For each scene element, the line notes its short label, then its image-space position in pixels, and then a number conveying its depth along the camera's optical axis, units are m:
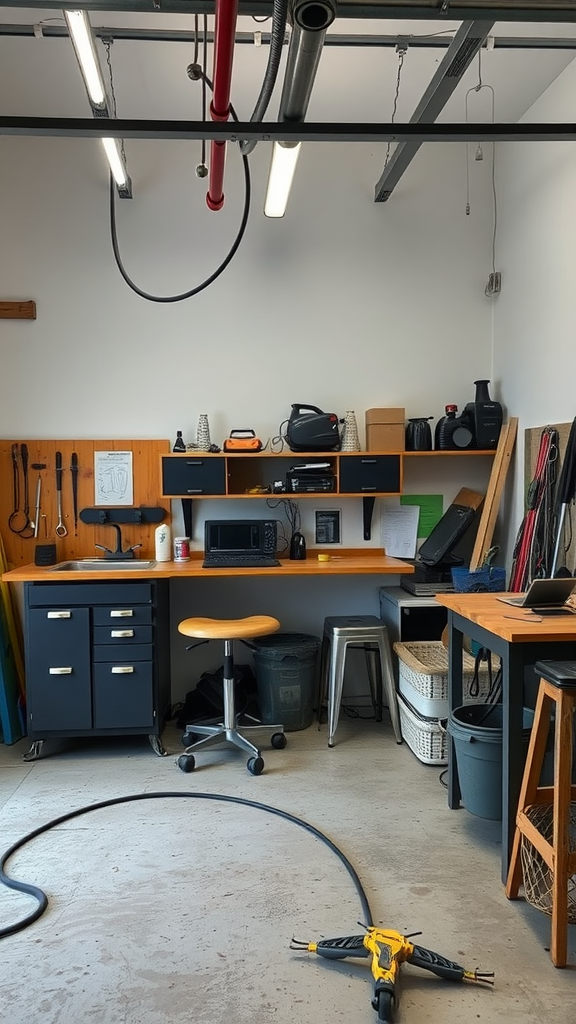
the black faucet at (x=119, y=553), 3.97
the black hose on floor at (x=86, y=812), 2.09
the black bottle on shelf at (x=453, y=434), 3.94
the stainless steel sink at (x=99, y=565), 3.82
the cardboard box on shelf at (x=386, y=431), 3.94
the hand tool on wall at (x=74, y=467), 4.02
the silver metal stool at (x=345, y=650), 3.59
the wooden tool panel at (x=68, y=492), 3.99
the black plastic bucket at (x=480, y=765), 2.41
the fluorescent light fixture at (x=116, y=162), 3.08
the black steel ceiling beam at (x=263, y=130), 2.61
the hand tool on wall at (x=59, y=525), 4.00
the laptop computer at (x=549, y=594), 2.38
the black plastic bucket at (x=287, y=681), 3.69
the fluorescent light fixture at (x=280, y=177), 2.85
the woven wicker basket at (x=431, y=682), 3.21
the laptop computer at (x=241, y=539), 3.86
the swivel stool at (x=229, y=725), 3.23
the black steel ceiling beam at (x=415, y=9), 2.28
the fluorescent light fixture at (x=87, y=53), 2.35
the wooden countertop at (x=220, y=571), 3.39
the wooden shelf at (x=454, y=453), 3.91
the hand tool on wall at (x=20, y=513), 3.98
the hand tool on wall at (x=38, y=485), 4.00
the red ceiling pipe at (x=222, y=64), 1.97
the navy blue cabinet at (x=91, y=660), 3.40
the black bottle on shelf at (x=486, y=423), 3.95
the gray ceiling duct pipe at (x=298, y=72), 2.00
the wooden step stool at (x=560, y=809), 1.91
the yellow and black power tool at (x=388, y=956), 1.73
